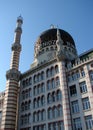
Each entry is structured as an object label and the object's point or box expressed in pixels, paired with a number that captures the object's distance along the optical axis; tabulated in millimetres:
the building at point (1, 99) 43788
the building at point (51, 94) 29062
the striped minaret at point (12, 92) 35594
